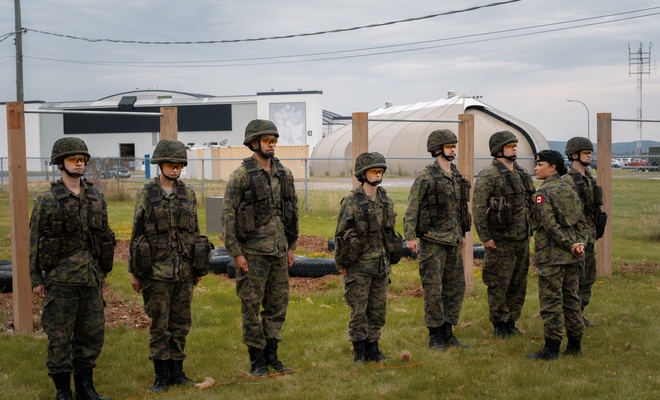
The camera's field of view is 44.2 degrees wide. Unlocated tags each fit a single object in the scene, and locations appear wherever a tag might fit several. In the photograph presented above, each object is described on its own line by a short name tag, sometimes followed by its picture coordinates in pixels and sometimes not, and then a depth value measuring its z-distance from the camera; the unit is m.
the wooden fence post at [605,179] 12.48
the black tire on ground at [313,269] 12.20
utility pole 27.78
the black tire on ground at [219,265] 12.66
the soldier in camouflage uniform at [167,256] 6.66
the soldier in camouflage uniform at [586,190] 9.32
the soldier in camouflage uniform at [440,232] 8.21
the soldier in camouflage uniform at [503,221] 8.60
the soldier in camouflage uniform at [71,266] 6.35
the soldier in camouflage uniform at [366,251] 7.55
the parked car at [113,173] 31.23
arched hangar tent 49.81
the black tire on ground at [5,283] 10.60
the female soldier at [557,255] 7.68
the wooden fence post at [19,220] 8.41
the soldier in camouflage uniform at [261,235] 7.16
